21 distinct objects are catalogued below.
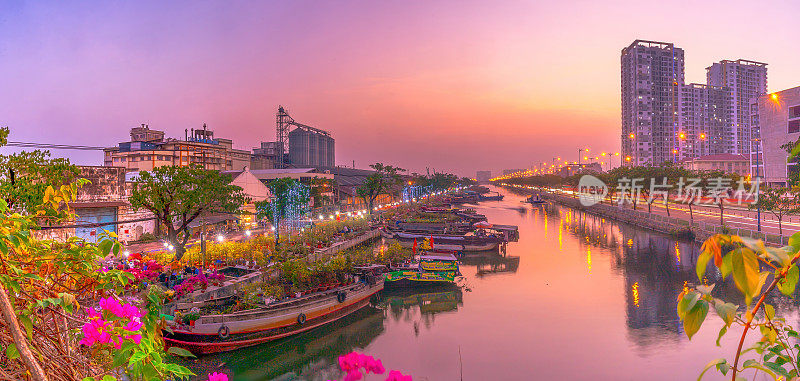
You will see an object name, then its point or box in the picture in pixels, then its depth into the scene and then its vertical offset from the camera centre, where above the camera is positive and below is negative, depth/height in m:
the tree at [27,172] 16.27 +0.91
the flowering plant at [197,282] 20.91 -4.83
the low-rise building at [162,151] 89.31 +8.96
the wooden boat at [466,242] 46.41 -5.89
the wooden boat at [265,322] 18.91 -6.48
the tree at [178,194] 24.58 -0.13
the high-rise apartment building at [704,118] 182.25 +31.38
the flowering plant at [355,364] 3.94 -1.64
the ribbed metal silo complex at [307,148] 151.99 +15.94
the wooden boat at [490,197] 148.62 -2.92
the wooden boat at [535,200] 122.06 -3.36
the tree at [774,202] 35.38 -1.32
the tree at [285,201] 46.66 -1.28
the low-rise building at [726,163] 114.05 +6.56
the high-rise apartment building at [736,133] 195.62 +25.22
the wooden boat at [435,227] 55.22 -5.18
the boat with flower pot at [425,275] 30.77 -6.26
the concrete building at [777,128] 72.62 +10.47
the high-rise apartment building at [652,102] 170.25 +35.02
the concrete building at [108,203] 33.56 -0.91
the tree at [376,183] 70.31 +1.22
